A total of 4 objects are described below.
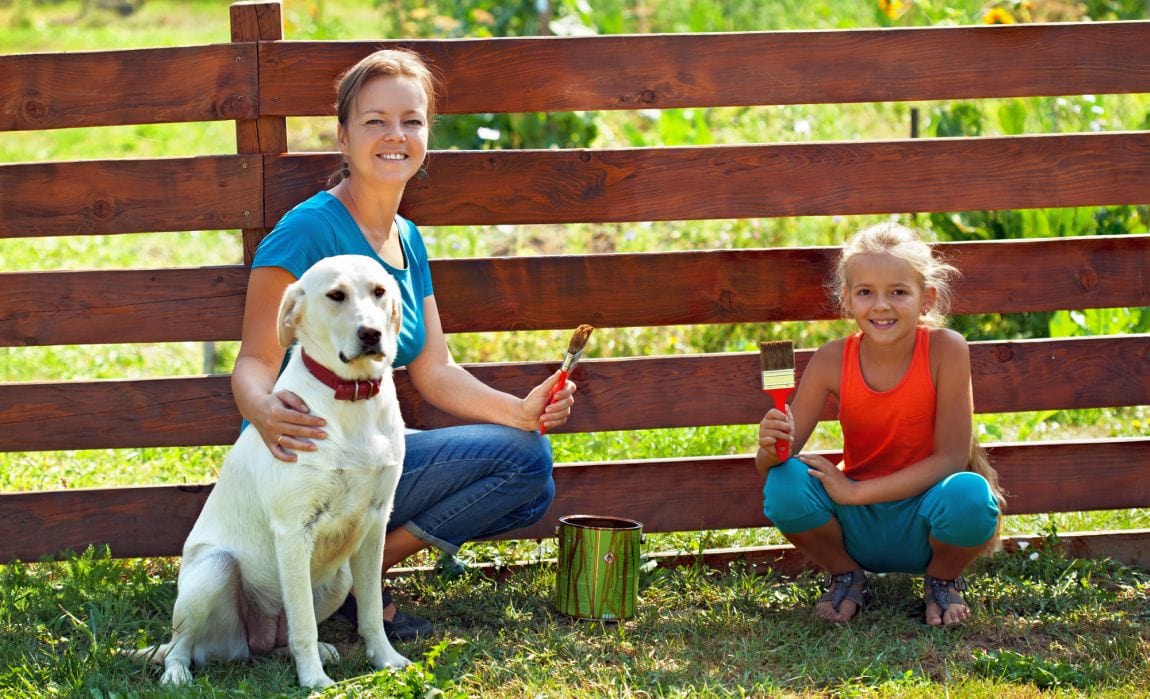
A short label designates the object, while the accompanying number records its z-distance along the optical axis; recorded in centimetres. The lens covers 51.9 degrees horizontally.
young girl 386
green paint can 384
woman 360
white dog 320
